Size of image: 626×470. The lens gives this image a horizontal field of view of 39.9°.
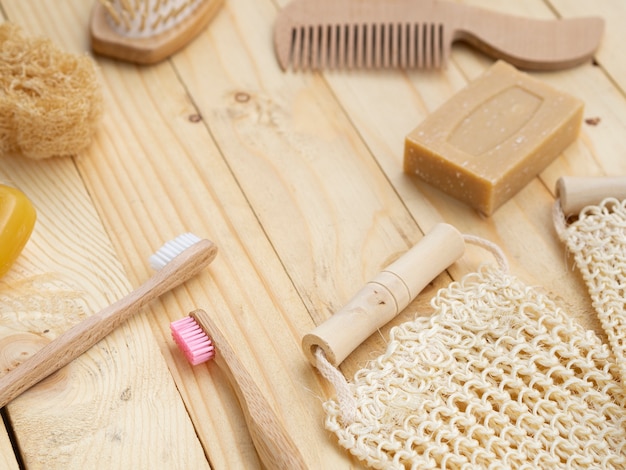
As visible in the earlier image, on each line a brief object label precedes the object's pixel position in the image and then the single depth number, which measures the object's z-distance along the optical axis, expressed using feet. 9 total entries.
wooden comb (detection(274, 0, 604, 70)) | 3.72
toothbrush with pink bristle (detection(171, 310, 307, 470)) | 2.50
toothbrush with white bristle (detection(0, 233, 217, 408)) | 2.73
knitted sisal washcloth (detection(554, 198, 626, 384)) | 2.79
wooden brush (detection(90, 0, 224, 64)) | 3.69
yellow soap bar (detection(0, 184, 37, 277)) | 2.91
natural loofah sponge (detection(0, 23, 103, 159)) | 3.18
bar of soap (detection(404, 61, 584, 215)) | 3.16
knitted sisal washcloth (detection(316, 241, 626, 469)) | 2.53
